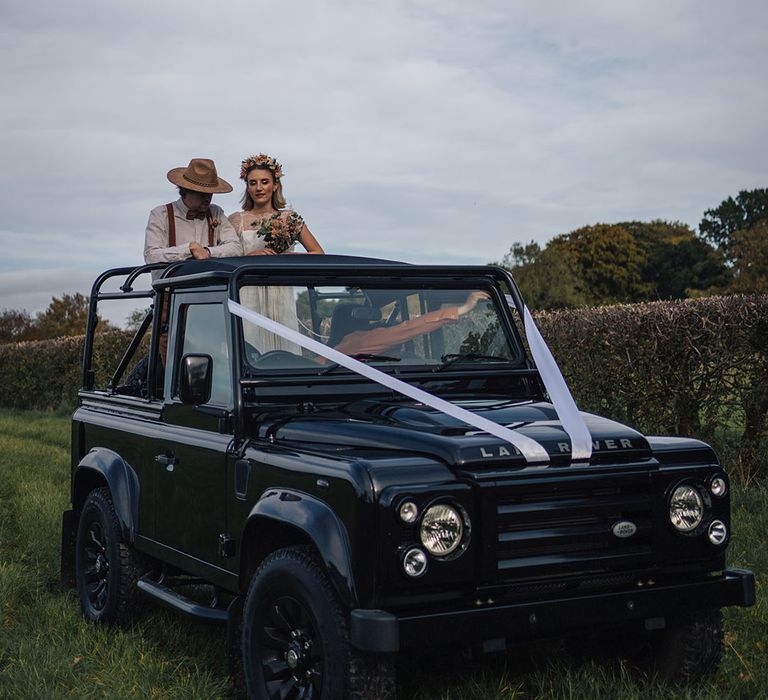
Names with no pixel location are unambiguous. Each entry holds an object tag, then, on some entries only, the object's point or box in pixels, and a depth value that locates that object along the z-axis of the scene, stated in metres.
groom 7.44
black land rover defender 3.80
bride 7.33
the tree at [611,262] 75.69
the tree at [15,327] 72.50
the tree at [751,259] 59.38
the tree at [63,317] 72.50
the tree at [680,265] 69.00
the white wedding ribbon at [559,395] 4.16
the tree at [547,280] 67.12
